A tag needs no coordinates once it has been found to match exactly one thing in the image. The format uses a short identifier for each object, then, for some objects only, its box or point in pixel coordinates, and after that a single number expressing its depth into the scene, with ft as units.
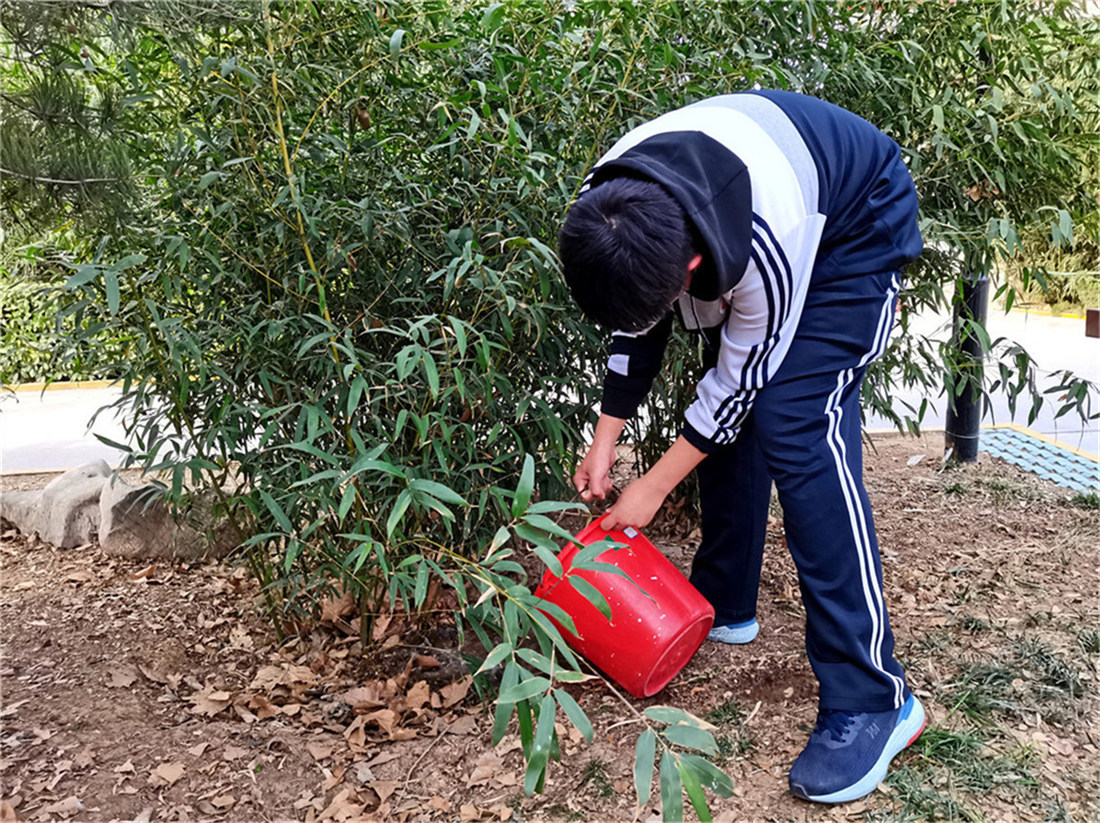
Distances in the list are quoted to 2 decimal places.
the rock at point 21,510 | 9.93
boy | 4.67
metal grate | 11.16
